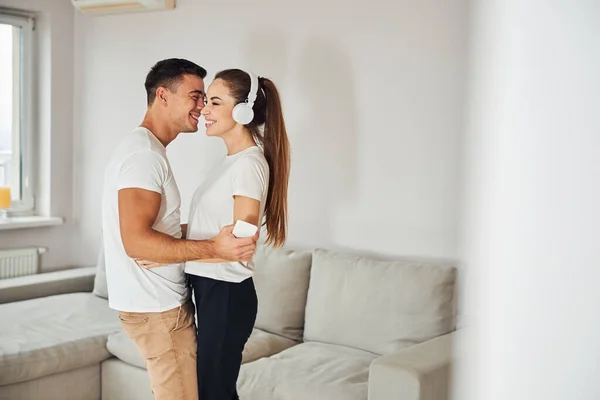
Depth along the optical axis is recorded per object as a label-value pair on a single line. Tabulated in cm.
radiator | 388
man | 163
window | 409
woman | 175
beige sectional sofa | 239
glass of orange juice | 386
